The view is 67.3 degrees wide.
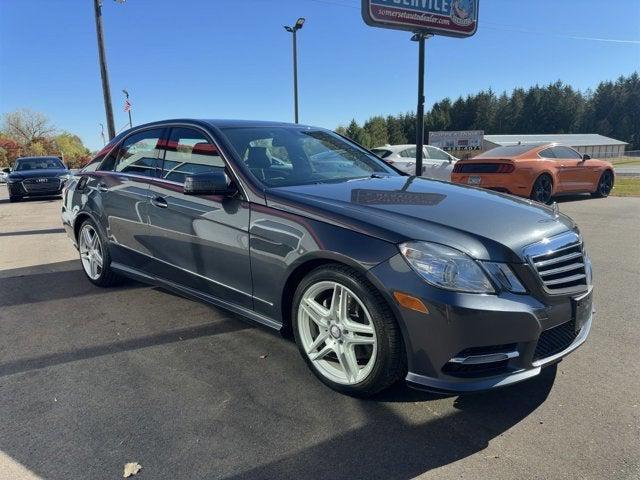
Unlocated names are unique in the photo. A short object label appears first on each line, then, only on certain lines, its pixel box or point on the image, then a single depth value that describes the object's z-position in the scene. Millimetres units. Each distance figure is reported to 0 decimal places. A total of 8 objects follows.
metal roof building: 72938
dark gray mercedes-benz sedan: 2312
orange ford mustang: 9953
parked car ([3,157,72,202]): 15570
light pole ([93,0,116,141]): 14719
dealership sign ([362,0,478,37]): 10586
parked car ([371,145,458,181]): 14453
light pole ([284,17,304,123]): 20688
